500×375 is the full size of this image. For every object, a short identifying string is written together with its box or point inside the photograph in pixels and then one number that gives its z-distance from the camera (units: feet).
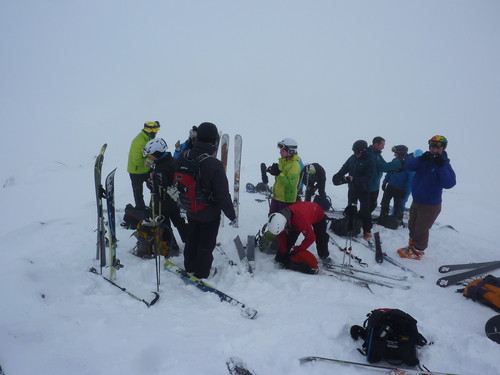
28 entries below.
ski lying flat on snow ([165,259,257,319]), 11.05
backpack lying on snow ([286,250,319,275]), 14.42
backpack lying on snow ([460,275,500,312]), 11.76
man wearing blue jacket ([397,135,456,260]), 14.95
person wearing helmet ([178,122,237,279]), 11.95
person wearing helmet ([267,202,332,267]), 13.66
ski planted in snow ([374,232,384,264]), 16.62
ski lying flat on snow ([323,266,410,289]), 13.68
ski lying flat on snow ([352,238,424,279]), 15.17
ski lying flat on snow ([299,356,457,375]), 8.31
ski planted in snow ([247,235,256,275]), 14.97
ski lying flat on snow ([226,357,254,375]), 8.31
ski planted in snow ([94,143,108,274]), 12.35
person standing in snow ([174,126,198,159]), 16.79
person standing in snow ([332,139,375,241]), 18.44
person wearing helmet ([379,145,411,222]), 21.49
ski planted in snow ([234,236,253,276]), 14.62
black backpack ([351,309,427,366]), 8.80
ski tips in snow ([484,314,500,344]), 9.64
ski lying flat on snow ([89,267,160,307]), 11.19
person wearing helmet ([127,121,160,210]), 17.72
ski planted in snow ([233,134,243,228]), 20.89
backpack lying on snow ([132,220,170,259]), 14.48
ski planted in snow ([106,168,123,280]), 12.19
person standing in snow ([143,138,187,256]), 13.32
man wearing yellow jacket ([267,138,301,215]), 16.38
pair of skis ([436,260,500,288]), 14.06
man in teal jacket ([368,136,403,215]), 18.90
